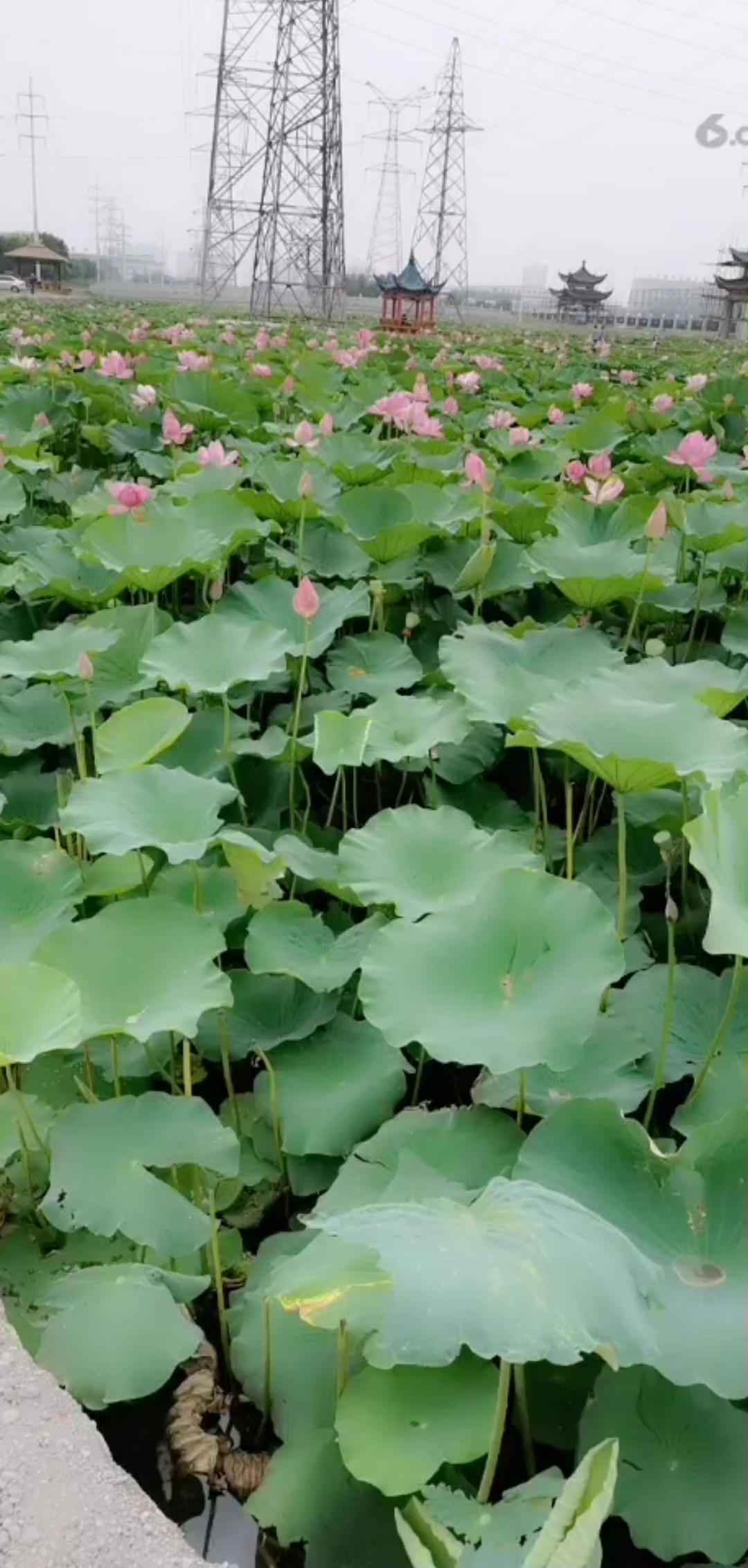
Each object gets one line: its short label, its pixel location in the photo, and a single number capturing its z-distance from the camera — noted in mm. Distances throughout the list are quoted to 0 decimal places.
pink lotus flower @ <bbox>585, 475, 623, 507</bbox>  2100
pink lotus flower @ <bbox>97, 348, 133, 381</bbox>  4043
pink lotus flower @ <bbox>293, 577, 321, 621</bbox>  1722
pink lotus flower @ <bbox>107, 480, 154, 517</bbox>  2117
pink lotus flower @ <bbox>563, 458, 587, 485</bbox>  2521
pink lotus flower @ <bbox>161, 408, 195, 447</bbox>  2785
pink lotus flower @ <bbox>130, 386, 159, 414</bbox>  3404
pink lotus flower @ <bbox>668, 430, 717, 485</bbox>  2287
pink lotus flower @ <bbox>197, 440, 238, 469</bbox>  2498
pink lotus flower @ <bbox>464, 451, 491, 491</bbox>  2105
